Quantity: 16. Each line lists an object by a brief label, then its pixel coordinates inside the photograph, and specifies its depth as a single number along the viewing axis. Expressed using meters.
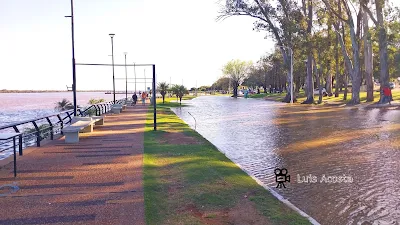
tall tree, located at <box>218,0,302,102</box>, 41.91
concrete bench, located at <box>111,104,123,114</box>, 29.25
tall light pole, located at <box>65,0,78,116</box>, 16.14
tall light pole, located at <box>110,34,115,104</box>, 36.75
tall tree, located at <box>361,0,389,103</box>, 32.75
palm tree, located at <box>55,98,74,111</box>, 44.99
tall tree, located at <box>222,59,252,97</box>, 101.50
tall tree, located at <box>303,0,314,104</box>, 41.00
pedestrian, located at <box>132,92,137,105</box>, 47.00
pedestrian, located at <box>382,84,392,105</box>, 34.25
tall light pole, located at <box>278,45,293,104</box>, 44.77
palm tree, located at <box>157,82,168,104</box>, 50.81
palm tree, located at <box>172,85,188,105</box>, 51.62
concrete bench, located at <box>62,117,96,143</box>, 12.85
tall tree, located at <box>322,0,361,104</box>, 36.28
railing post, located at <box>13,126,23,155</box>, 9.63
